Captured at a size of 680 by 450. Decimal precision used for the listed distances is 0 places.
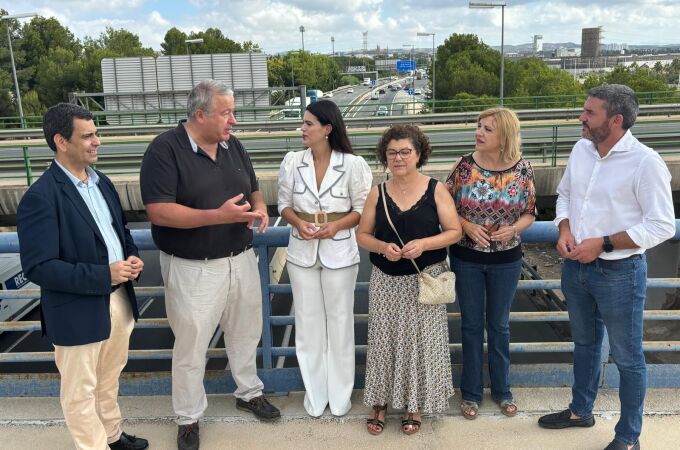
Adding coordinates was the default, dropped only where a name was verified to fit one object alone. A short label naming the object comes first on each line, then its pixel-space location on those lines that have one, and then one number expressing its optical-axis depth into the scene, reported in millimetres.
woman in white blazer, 3088
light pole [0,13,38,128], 20875
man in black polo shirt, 2754
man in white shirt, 2578
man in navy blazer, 2416
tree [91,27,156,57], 61438
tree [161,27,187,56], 59709
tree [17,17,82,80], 53688
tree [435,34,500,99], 39750
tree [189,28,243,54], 62400
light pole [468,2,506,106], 22219
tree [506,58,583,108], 36938
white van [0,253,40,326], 10500
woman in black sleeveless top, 2951
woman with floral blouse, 2949
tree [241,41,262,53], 80100
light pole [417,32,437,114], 38956
